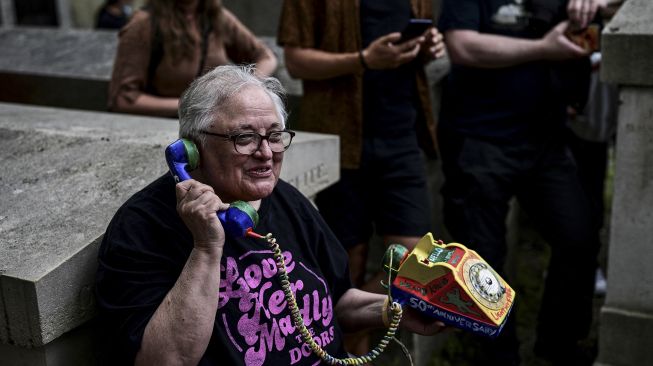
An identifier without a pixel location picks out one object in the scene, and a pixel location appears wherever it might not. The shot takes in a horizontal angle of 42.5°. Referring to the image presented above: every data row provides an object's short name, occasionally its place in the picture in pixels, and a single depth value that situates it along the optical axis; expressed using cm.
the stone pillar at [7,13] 1024
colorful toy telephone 220
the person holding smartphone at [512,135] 374
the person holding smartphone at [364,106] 366
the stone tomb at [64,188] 214
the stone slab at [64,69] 499
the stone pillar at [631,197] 325
